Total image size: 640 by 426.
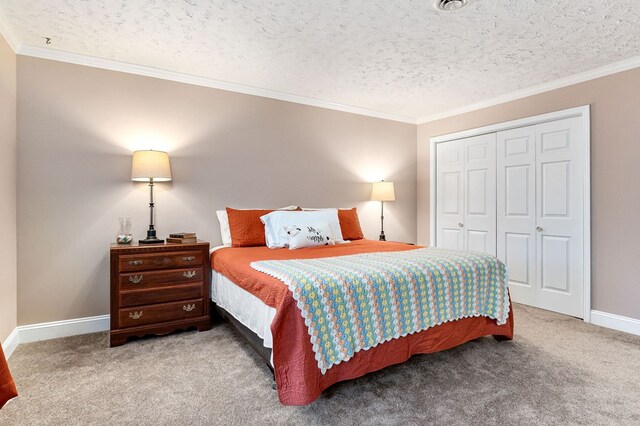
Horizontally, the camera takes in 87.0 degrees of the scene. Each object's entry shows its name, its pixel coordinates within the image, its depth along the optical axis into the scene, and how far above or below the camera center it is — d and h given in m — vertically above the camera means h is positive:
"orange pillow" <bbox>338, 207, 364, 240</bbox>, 3.71 -0.16
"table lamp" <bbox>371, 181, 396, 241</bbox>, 4.30 +0.24
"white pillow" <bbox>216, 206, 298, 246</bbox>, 3.30 -0.16
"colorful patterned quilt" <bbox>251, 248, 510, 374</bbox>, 1.74 -0.49
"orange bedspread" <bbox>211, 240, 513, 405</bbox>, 1.66 -0.78
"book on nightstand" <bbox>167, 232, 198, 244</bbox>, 2.91 -0.24
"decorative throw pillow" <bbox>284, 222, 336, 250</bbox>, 3.01 -0.22
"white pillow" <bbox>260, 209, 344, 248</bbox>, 3.09 -0.10
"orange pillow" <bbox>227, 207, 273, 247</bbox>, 3.15 -0.16
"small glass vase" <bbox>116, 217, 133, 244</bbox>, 2.80 -0.18
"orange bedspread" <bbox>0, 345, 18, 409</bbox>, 1.22 -0.64
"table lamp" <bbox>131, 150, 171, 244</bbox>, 2.85 +0.37
